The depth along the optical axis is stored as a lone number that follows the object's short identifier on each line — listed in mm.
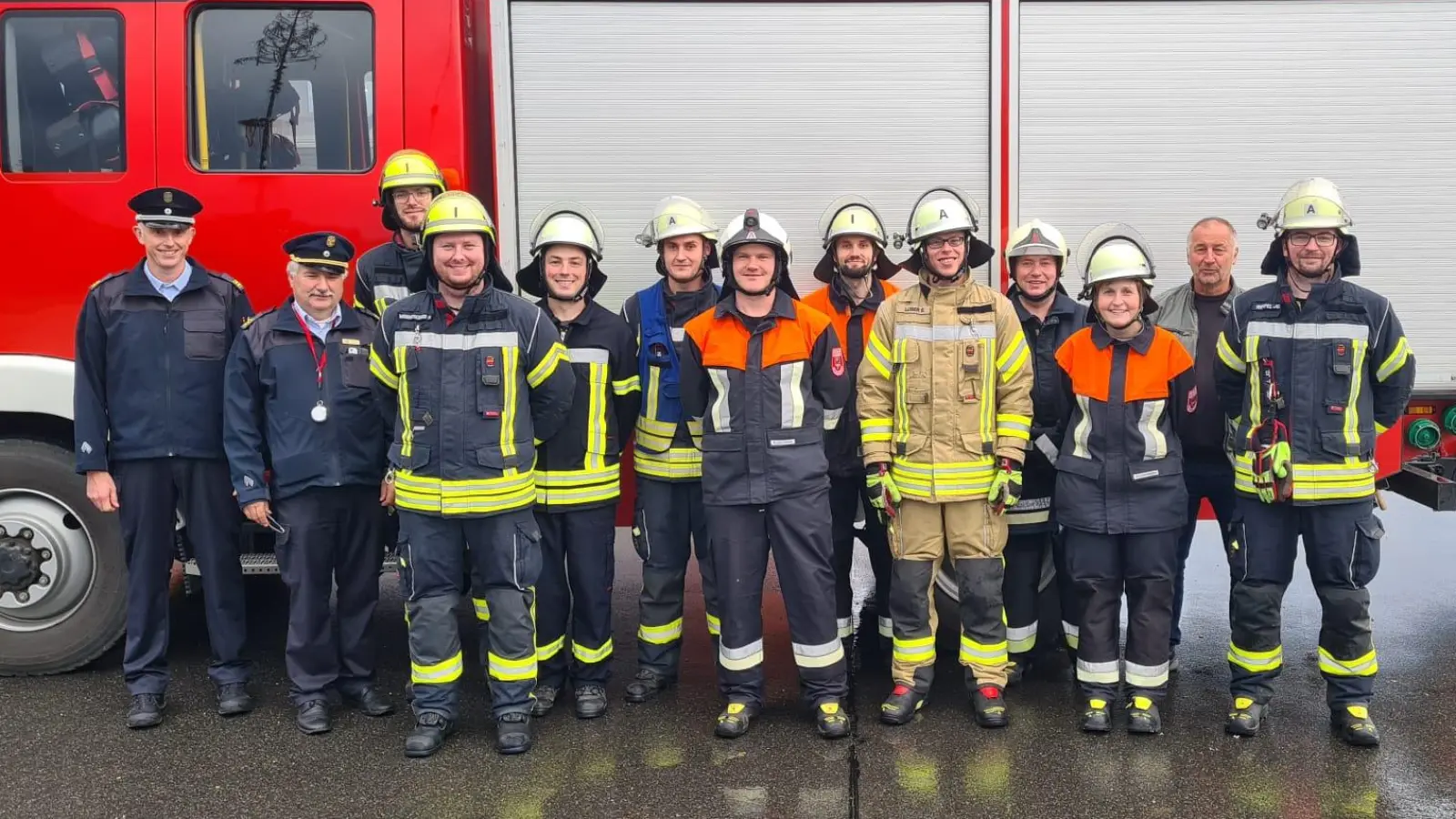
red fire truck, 4820
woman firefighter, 4254
